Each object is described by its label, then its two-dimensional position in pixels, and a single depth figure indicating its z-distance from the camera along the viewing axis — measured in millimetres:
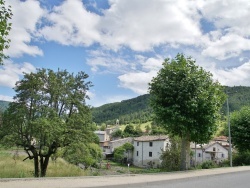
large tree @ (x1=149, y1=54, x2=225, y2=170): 13944
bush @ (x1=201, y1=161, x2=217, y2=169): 17851
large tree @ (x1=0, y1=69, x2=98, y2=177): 14783
